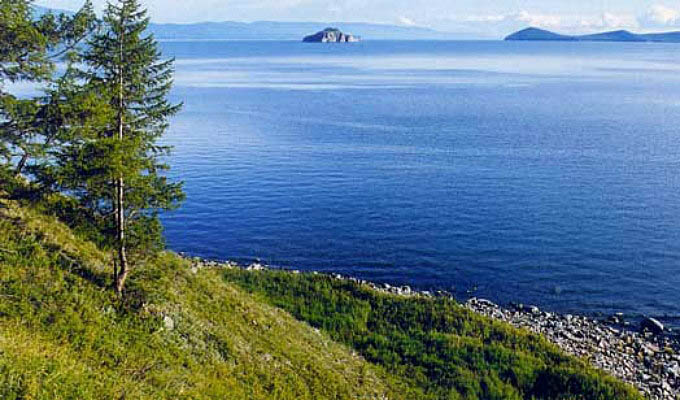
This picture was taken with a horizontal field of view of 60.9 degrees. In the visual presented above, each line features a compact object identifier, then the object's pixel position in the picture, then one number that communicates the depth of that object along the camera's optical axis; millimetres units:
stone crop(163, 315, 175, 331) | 23109
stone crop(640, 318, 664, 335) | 38406
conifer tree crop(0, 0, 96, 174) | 18844
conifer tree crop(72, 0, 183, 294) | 19828
